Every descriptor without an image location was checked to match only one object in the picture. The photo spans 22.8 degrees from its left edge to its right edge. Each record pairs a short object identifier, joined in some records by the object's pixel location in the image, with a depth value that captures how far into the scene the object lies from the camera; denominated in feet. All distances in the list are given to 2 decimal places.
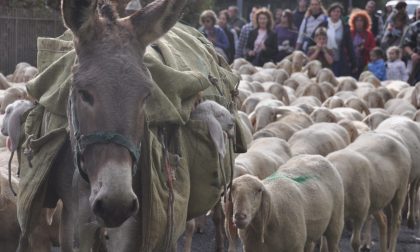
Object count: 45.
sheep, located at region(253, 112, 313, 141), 39.22
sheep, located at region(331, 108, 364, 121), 45.96
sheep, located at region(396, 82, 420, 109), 53.98
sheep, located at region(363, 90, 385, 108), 55.57
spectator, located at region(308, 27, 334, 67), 68.89
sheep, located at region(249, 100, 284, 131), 43.73
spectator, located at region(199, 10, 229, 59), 63.16
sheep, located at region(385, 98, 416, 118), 49.12
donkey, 14.80
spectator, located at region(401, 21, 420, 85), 64.80
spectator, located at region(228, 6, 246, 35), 88.21
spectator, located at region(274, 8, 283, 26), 82.33
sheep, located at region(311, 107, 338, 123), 44.55
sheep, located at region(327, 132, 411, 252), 30.76
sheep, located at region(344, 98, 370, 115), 51.42
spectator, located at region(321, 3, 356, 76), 68.69
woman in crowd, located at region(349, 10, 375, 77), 70.79
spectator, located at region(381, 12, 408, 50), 73.46
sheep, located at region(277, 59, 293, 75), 70.38
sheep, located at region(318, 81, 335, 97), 59.82
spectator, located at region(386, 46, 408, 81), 68.28
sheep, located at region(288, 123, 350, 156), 36.27
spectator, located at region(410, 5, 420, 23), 67.88
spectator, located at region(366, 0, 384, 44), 79.77
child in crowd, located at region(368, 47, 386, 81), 71.46
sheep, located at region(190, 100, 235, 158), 19.20
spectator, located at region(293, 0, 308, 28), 78.54
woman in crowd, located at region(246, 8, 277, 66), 69.31
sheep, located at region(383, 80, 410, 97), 61.46
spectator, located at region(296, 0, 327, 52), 70.18
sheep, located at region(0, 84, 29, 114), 39.47
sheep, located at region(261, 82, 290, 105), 55.72
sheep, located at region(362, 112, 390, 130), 44.60
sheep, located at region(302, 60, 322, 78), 68.69
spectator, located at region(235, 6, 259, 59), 73.00
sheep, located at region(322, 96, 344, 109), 52.03
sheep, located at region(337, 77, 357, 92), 60.90
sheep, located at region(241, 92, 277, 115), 48.96
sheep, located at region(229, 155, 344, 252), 25.04
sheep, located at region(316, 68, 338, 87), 64.39
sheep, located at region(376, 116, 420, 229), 36.32
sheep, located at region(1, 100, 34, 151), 19.11
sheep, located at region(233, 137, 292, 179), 31.58
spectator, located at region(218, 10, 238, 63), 71.39
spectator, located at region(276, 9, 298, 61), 74.90
